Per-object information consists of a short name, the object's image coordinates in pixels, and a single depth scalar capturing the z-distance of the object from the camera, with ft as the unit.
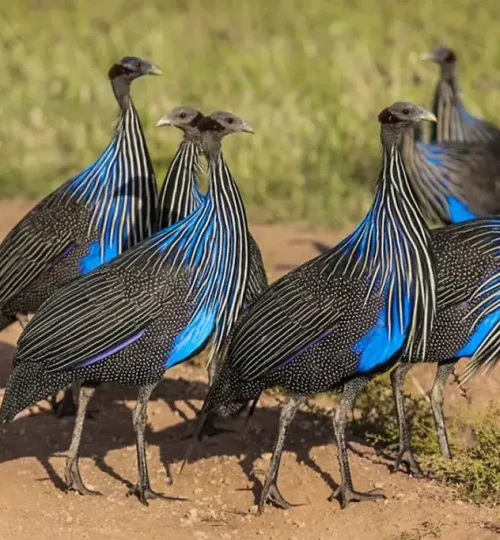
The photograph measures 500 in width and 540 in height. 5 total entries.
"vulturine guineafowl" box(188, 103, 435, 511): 35.99
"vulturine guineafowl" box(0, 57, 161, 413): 42.88
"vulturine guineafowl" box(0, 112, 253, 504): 37.24
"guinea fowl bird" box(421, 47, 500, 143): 65.67
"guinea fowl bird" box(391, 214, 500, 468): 39.52
